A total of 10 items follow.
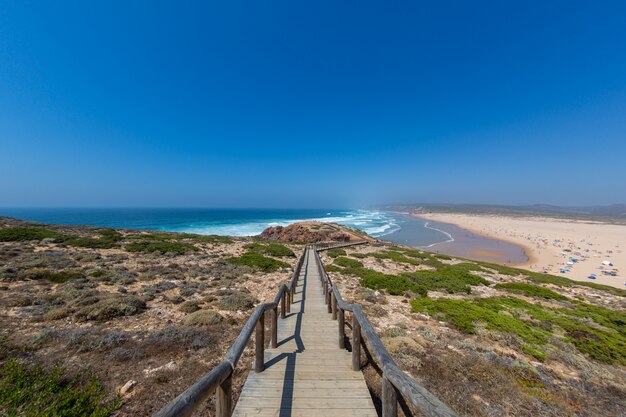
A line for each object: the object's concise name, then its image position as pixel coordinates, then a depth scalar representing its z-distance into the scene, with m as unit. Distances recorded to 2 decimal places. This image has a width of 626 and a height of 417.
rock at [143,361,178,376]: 4.66
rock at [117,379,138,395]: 4.10
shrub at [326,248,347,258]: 20.81
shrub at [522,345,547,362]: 5.94
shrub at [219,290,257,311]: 8.11
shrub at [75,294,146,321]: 6.68
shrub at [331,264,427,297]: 10.86
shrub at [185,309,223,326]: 6.80
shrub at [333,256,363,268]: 15.85
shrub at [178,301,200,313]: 7.66
